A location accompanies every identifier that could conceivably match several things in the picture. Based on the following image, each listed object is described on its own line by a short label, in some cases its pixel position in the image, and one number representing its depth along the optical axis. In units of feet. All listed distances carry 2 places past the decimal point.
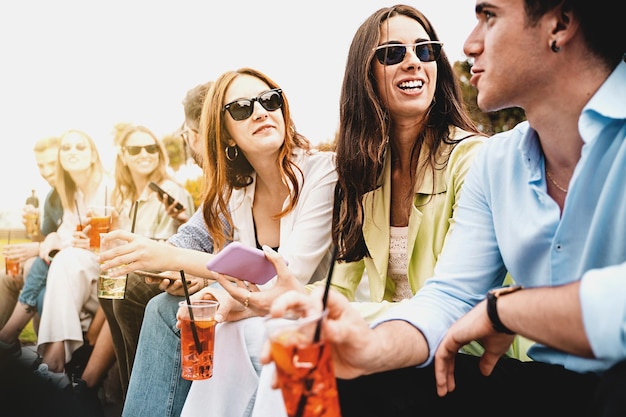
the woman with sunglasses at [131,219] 11.75
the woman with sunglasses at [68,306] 14.14
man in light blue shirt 4.91
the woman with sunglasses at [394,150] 8.70
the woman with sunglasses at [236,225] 8.34
